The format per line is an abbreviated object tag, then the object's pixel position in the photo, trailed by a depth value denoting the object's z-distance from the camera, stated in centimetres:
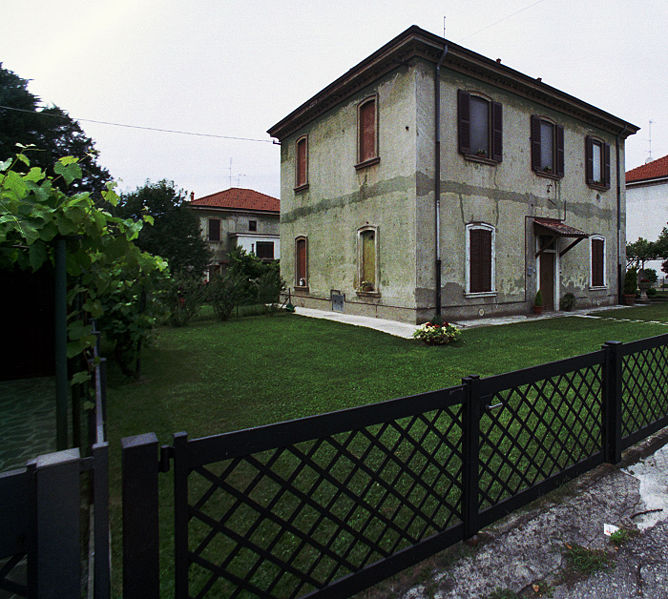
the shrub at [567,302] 1478
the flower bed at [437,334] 873
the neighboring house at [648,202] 2603
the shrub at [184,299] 1190
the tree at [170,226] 2336
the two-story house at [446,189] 1133
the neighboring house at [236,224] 2994
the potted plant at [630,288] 1733
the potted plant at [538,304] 1357
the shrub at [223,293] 1283
